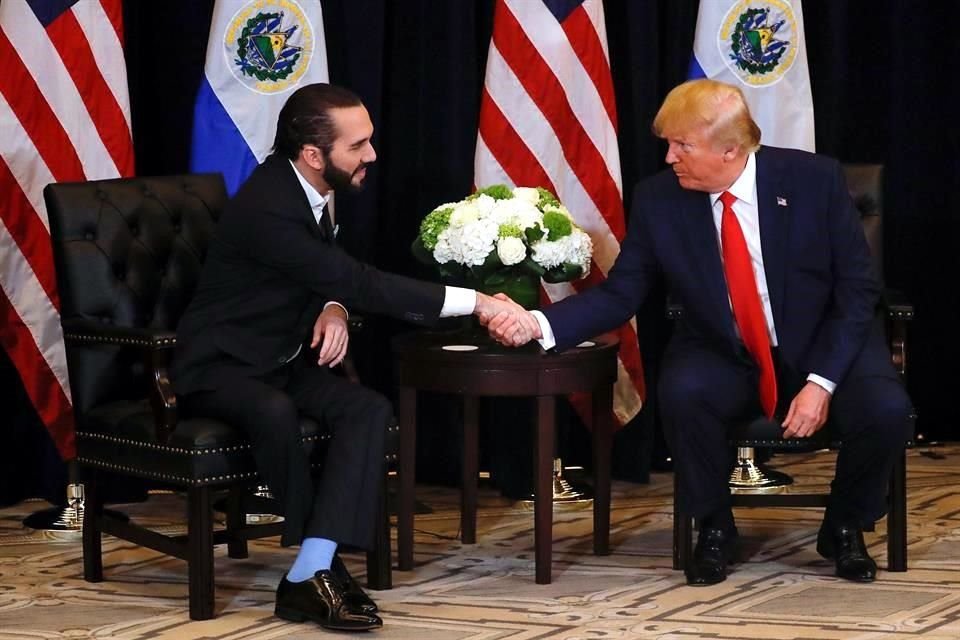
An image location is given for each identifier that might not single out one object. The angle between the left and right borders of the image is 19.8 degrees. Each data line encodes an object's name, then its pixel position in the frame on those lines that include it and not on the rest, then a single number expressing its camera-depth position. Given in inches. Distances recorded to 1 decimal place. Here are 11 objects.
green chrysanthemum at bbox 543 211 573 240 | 290.0
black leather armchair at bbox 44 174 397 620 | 256.6
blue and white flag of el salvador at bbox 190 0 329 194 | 328.1
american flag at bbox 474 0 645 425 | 337.0
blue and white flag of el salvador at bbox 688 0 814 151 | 349.7
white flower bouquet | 286.2
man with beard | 253.6
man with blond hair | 274.3
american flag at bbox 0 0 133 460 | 316.1
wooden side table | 277.3
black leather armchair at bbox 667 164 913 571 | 273.5
